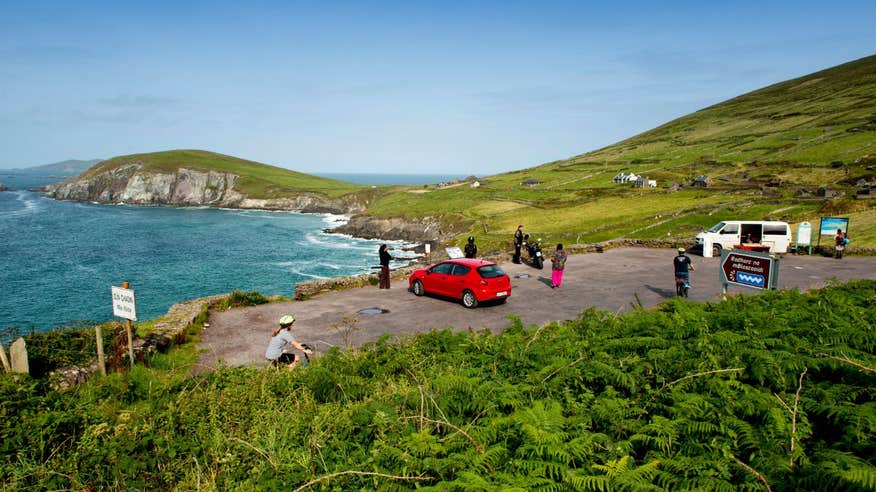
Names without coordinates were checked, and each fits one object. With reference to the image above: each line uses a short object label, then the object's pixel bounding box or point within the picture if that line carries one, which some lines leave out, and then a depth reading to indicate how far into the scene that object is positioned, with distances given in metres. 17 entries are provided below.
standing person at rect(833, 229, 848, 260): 27.04
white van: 30.44
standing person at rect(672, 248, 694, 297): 18.83
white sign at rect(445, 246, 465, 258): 28.00
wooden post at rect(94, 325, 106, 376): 11.09
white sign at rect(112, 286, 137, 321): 11.71
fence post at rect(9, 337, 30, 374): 10.02
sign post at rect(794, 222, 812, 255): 30.05
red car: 18.86
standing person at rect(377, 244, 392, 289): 22.22
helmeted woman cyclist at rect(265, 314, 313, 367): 11.07
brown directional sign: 13.16
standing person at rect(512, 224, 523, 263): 28.02
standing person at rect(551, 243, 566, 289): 21.42
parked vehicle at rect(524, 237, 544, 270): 26.78
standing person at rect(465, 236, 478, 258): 27.00
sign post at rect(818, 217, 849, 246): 28.13
